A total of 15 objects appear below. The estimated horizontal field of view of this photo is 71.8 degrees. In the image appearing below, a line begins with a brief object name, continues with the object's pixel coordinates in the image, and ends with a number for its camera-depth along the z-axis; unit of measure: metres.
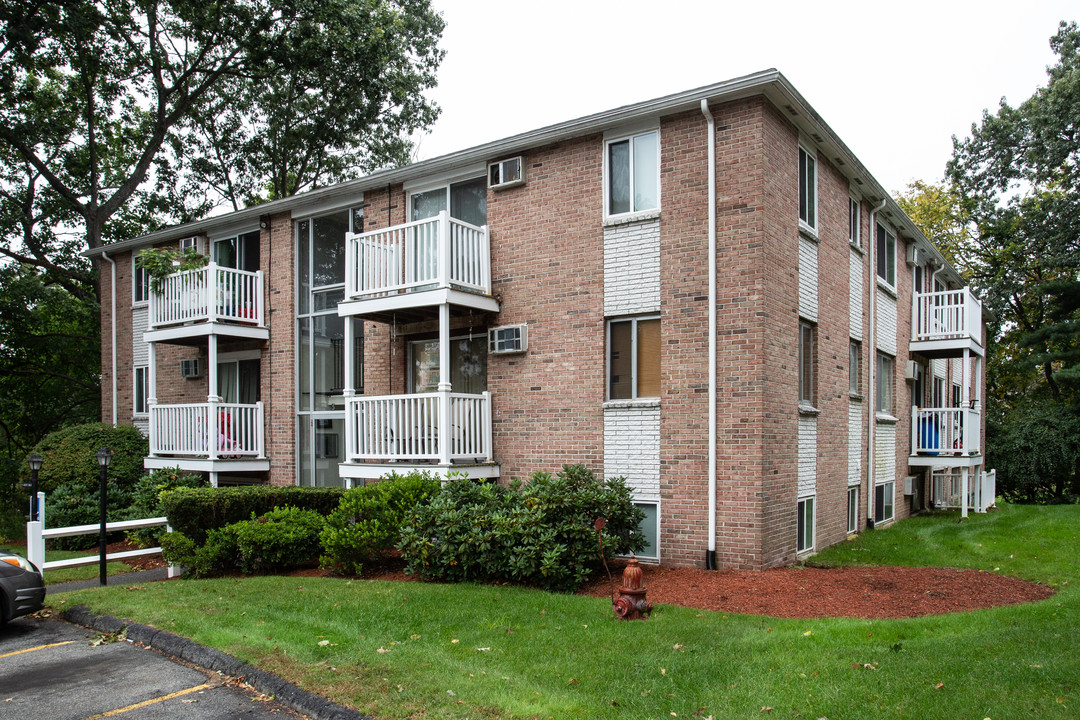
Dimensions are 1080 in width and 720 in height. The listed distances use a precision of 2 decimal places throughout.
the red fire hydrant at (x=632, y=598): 7.11
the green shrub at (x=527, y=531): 8.71
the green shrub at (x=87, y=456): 15.76
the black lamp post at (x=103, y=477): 10.04
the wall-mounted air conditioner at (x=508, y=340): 11.83
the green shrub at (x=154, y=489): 14.49
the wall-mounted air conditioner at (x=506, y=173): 12.03
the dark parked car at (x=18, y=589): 7.76
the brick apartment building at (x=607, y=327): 10.12
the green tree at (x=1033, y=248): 24.03
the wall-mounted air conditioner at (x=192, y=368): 17.28
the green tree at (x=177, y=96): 21.56
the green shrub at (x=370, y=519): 9.89
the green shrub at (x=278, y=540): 10.44
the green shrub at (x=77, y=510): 14.89
